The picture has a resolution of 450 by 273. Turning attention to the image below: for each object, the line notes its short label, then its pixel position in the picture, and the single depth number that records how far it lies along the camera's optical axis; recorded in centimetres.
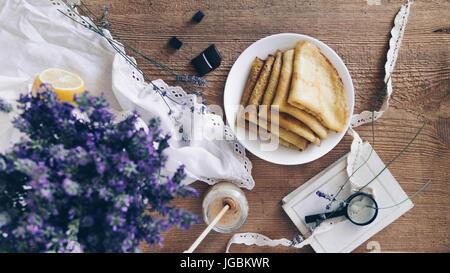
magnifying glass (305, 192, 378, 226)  146
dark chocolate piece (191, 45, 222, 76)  146
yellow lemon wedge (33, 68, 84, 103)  120
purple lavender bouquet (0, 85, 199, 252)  81
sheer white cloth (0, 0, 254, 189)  140
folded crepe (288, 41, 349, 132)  134
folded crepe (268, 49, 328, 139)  136
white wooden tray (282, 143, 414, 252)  148
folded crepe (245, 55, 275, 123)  138
